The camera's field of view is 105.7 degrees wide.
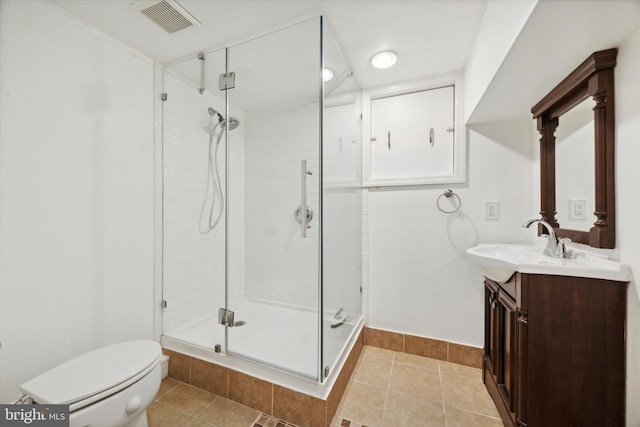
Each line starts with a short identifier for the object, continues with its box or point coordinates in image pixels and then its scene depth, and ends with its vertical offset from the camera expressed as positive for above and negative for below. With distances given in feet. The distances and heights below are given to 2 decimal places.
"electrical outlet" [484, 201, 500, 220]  5.57 +0.07
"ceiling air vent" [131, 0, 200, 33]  4.10 +3.55
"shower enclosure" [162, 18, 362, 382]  4.77 +0.30
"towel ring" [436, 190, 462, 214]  5.86 +0.42
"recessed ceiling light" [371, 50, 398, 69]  5.29 +3.48
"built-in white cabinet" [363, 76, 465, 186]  6.04 +2.04
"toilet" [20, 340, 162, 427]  3.01 -2.29
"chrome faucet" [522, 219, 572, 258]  3.99 -0.55
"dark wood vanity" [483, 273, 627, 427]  3.08 -1.83
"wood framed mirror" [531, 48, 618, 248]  3.38 +1.21
